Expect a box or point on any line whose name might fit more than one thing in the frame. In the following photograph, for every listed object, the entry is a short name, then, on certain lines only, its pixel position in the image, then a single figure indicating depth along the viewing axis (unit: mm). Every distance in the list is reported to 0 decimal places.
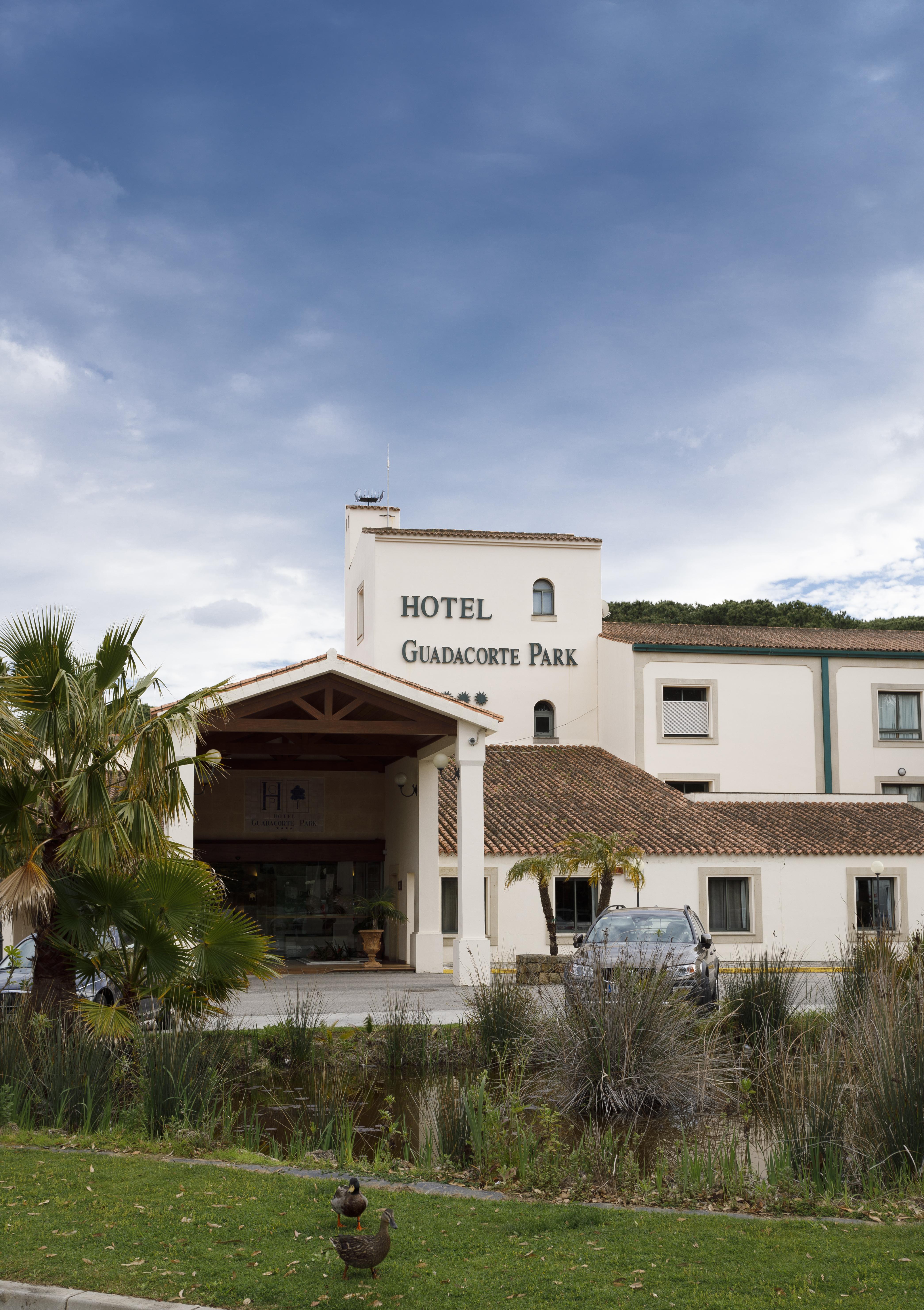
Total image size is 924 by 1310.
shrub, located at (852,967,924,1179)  7320
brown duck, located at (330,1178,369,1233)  5887
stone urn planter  26484
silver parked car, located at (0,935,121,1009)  13336
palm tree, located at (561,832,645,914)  23688
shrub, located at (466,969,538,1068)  11992
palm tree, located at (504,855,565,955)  24156
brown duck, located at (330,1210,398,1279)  5551
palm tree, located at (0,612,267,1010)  10602
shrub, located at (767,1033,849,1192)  7355
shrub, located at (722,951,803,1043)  12578
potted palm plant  26500
